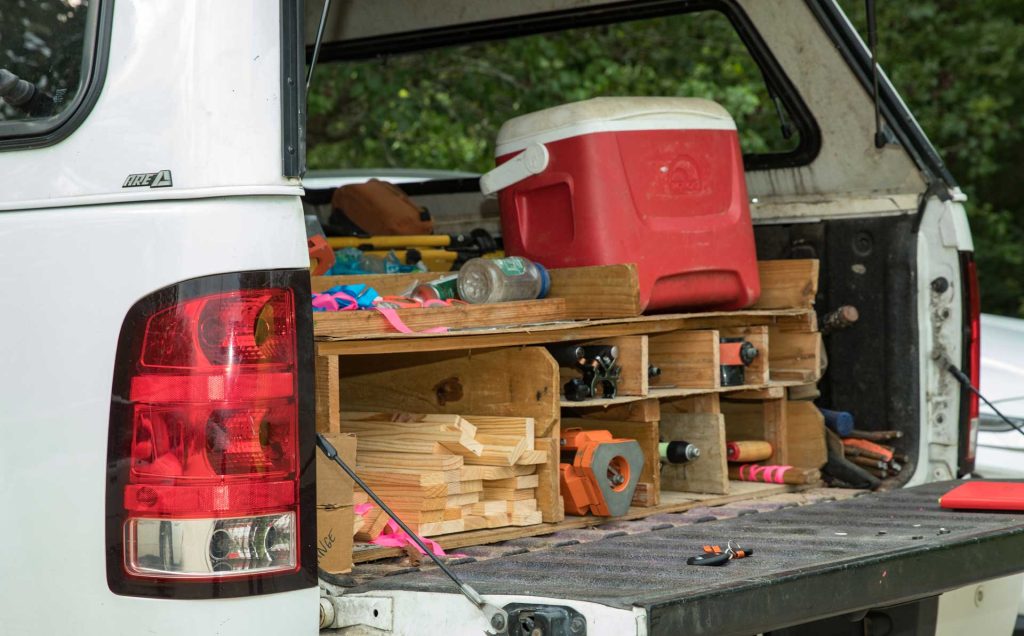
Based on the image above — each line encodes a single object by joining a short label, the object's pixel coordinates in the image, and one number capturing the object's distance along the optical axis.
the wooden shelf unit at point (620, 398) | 3.10
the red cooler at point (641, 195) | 3.57
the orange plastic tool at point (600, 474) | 3.33
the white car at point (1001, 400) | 5.14
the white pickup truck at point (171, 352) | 2.19
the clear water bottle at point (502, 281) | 3.52
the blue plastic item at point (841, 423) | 3.94
